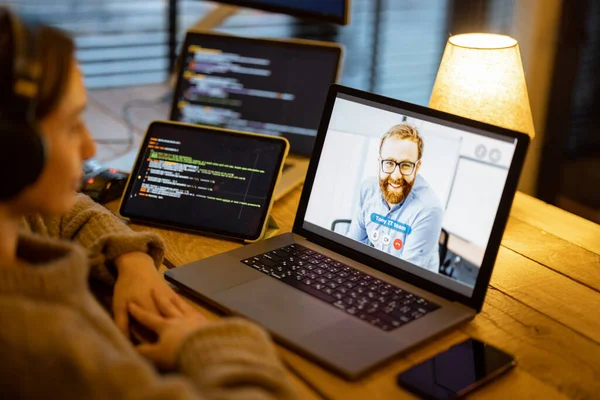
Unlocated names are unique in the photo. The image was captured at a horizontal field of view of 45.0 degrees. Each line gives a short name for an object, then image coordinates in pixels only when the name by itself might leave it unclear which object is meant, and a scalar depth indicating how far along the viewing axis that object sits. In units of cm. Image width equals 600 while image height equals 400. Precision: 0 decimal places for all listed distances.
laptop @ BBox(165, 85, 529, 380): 93
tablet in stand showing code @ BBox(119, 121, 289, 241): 123
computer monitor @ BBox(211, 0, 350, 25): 157
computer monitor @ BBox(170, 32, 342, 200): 154
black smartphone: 82
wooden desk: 85
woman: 67
